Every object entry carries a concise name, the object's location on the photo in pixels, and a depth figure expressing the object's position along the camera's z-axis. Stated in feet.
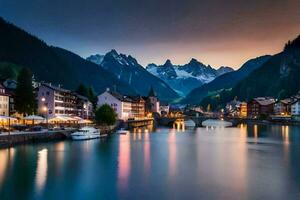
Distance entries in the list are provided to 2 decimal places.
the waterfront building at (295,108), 620.49
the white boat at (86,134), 267.92
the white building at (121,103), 492.13
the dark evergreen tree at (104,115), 344.28
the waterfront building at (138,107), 570.05
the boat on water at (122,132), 343.98
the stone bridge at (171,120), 541.99
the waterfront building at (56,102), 331.57
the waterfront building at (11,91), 309.12
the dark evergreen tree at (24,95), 285.64
